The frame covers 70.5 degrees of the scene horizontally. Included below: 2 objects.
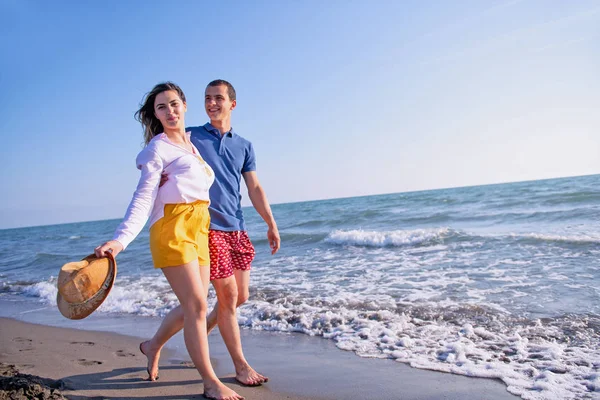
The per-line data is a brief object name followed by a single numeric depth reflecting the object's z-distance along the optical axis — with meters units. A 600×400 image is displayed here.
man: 2.72
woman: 2.21
